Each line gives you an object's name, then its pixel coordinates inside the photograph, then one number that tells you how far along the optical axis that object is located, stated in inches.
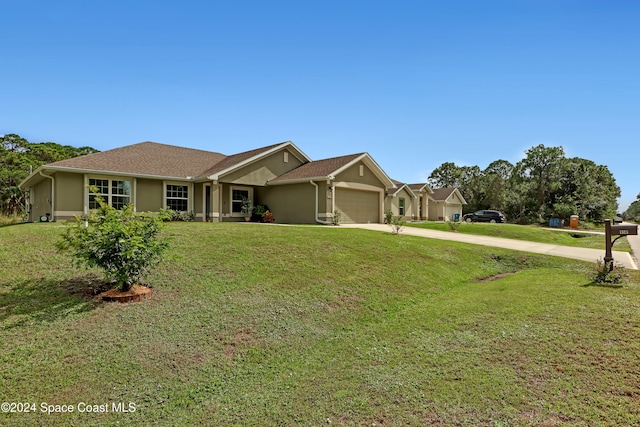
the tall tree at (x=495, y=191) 1855.3
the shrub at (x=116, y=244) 227.0
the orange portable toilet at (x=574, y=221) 1339.8
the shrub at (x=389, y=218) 917.8
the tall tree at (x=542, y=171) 1624.0
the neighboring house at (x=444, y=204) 1563.7
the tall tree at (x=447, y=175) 2620.6
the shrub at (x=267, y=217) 858.1
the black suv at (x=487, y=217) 1482.5
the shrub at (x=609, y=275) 313.9
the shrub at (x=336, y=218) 798.5
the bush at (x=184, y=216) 770.3
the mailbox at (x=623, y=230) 330.4
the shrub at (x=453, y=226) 866.8
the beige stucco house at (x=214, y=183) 675.4
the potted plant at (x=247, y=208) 879.7
